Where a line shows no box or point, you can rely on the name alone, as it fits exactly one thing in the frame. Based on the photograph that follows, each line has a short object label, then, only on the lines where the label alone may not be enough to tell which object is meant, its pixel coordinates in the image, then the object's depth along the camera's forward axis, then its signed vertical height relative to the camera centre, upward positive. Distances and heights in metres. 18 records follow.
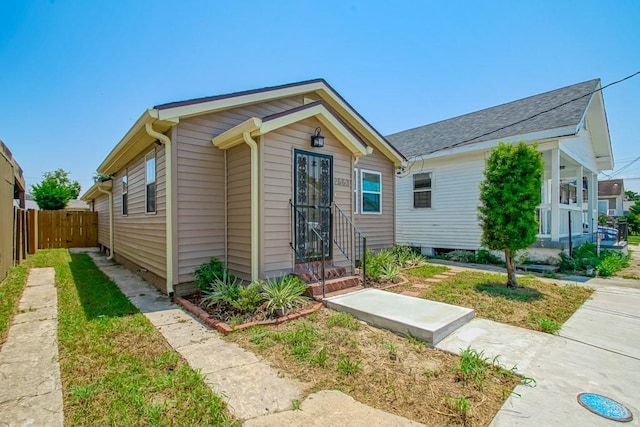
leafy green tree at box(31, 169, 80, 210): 22.28 +1.38
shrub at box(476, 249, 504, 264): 9.57 -1.42
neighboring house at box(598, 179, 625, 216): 32.56 +1.60
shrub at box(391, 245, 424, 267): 8.86 -1.32
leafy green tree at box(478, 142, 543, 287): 5.89 +0.32
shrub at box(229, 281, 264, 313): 4.54 -1.29
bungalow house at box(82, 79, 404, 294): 5.34 +0.60
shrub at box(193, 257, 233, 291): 5.47 -1.07
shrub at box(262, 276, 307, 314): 4.49 -1.23
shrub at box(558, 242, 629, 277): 7.73 -1.34
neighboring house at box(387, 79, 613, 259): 8.72 +1.73
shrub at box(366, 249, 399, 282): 6.62 -1.19
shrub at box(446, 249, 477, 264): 9.94 -1.44
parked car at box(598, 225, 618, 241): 14.34 -1.06
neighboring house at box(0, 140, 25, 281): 6.79 +0.06
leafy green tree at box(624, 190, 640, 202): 46.18 +2.62
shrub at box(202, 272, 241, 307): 4.85 -1.28
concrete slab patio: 3.80 -1.43
